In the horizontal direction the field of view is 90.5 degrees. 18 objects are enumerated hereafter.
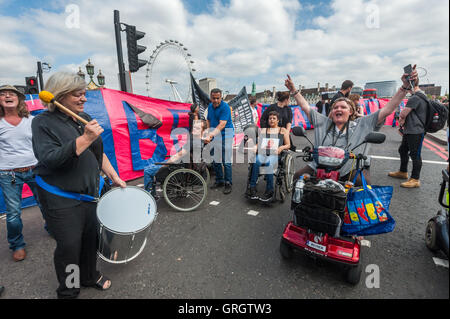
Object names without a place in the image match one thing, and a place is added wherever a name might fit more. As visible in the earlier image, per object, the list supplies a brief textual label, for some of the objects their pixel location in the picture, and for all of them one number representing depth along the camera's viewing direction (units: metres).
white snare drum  1.93
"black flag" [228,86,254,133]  7.66
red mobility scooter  2.03
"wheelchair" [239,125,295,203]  3.96
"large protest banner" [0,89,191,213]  4.97
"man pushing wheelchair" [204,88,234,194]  4.61
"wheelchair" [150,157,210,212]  3.90
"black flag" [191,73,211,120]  7.14
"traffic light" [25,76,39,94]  8.41
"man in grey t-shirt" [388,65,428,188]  4.48
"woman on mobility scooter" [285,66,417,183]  2.59
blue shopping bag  1.97
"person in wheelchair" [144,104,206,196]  4.04
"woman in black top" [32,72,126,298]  1.63
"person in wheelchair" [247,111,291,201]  4.02
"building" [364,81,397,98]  58.59
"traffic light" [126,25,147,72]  6.40
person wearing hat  2.62
